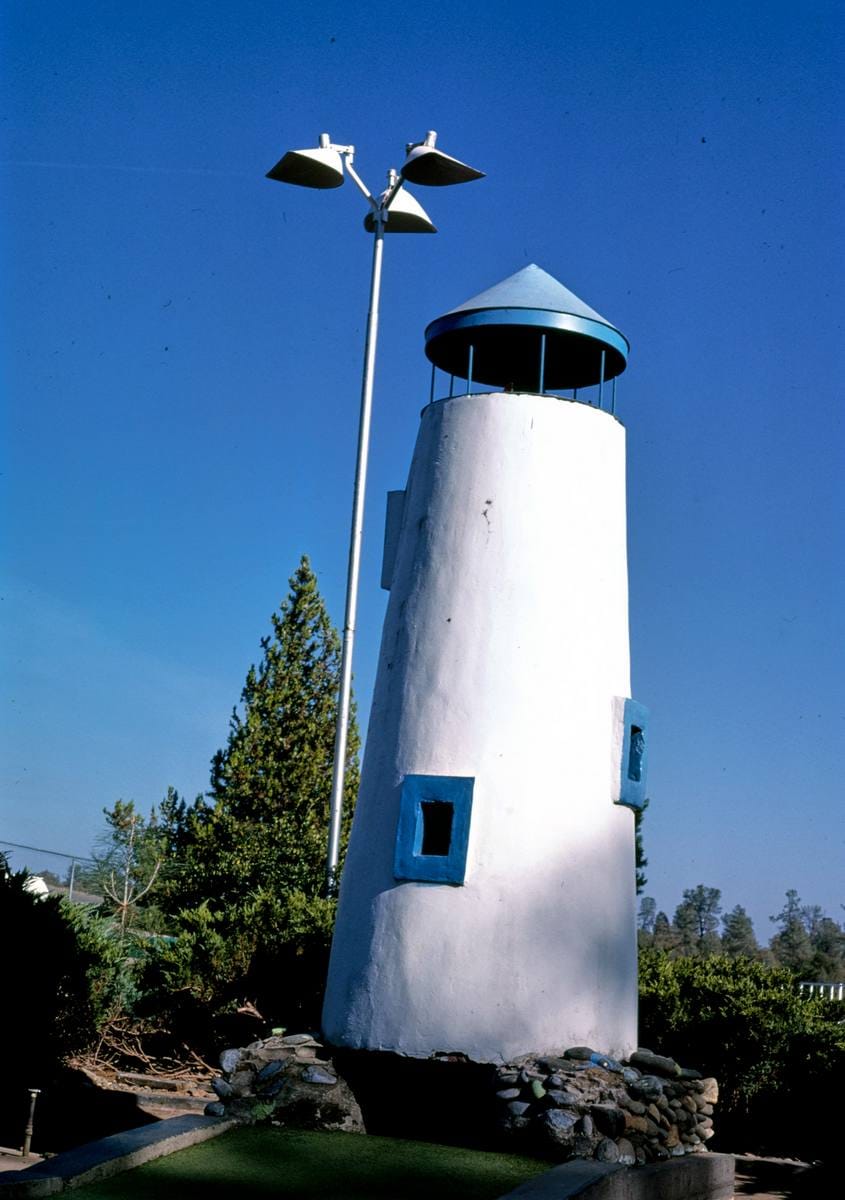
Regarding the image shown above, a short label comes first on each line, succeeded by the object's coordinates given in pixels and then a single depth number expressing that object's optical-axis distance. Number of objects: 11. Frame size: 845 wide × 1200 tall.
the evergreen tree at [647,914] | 58.88
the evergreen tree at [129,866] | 20.58
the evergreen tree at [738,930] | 62.12
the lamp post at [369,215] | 15.81
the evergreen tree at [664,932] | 51.26
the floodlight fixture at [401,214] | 16.92
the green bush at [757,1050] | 13.08
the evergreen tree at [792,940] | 48.47
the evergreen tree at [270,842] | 14.92
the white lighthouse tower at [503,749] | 9.73
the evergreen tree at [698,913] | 66.94
